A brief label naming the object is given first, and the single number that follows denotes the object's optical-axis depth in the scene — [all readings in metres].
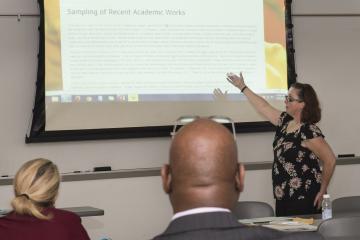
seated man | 2.30
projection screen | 8.82
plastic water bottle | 6.41
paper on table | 5.58
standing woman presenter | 7.76
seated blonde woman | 4.54
